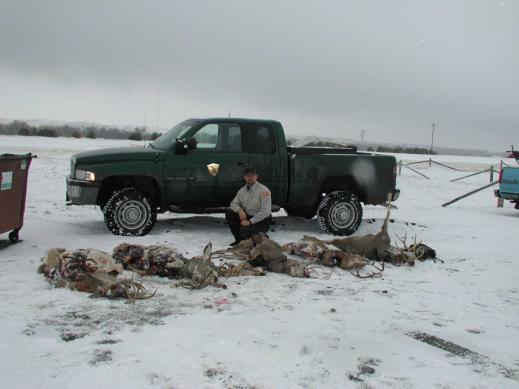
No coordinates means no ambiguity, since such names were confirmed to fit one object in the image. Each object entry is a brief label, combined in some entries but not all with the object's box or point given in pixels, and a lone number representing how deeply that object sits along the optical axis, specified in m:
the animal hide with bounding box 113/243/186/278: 5.89
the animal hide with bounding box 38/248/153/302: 5.05
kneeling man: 7.66
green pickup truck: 8.21
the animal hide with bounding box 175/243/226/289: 5.53
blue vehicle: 14.10
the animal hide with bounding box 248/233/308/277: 6.32
